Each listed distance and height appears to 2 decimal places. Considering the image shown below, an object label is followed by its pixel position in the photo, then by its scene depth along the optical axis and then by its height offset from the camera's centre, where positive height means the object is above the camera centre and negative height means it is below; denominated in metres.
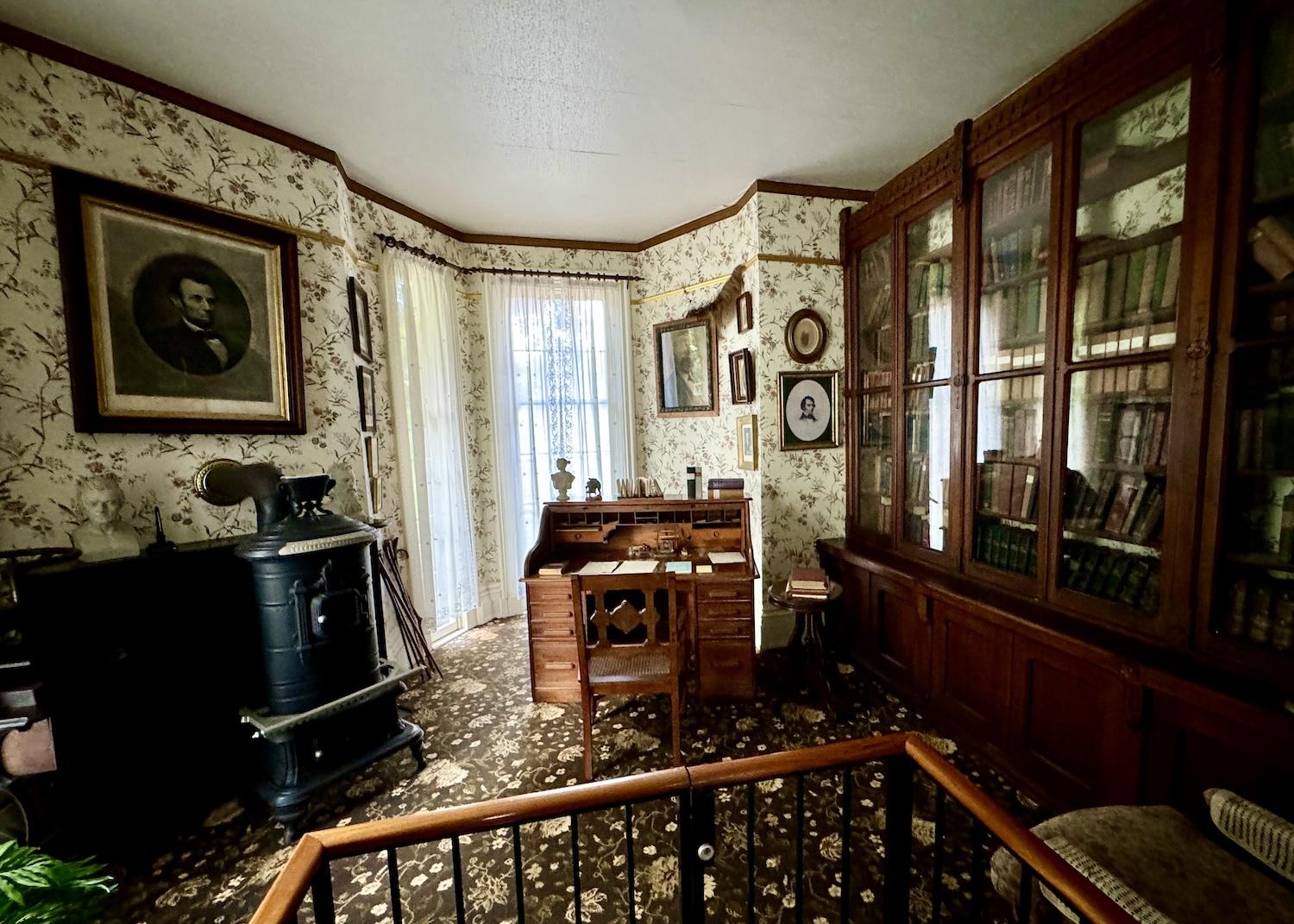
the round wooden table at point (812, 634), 2.58 -1.18
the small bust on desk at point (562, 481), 3.25 -0.32
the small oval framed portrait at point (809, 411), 3.23 +0.12
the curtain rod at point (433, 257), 3.12 +1.28
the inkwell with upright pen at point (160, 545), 1.92 -0.42
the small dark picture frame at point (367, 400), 2.86 +0.22
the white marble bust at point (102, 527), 1.81 -0.33
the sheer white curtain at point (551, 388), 3.86 +0.36
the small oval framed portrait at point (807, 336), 3.20 +0.62
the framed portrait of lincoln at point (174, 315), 1.88 +0.56
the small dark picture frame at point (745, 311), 3.27 +0.81
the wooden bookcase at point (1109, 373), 1.43 +0.19
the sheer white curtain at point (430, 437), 3.30 -0.01
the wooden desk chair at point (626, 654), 2.10 -1.03
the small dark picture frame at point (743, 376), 3.29 +0.37
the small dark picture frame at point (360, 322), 2.76 +0.69
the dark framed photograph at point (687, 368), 3.69 +0.49
